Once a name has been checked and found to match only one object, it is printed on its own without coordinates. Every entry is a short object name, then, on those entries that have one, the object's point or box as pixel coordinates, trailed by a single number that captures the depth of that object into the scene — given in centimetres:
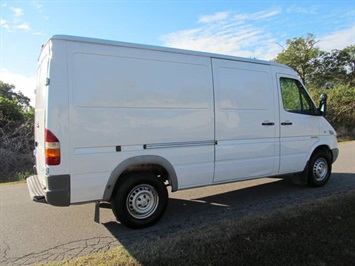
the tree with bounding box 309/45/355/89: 3597
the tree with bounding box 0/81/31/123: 1219
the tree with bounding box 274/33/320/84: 3256
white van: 423
